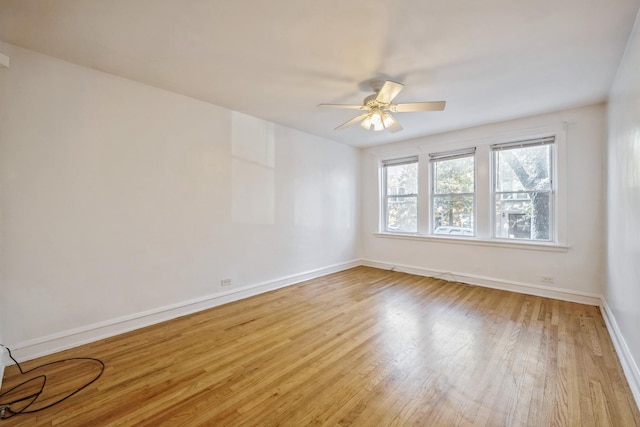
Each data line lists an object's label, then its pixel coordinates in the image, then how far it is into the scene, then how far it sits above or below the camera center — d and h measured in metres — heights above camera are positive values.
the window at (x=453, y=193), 4.39 +0.42
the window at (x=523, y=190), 3.73 +0.40
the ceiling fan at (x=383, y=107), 2.46 +1.10
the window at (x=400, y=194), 5.09 +0.44
